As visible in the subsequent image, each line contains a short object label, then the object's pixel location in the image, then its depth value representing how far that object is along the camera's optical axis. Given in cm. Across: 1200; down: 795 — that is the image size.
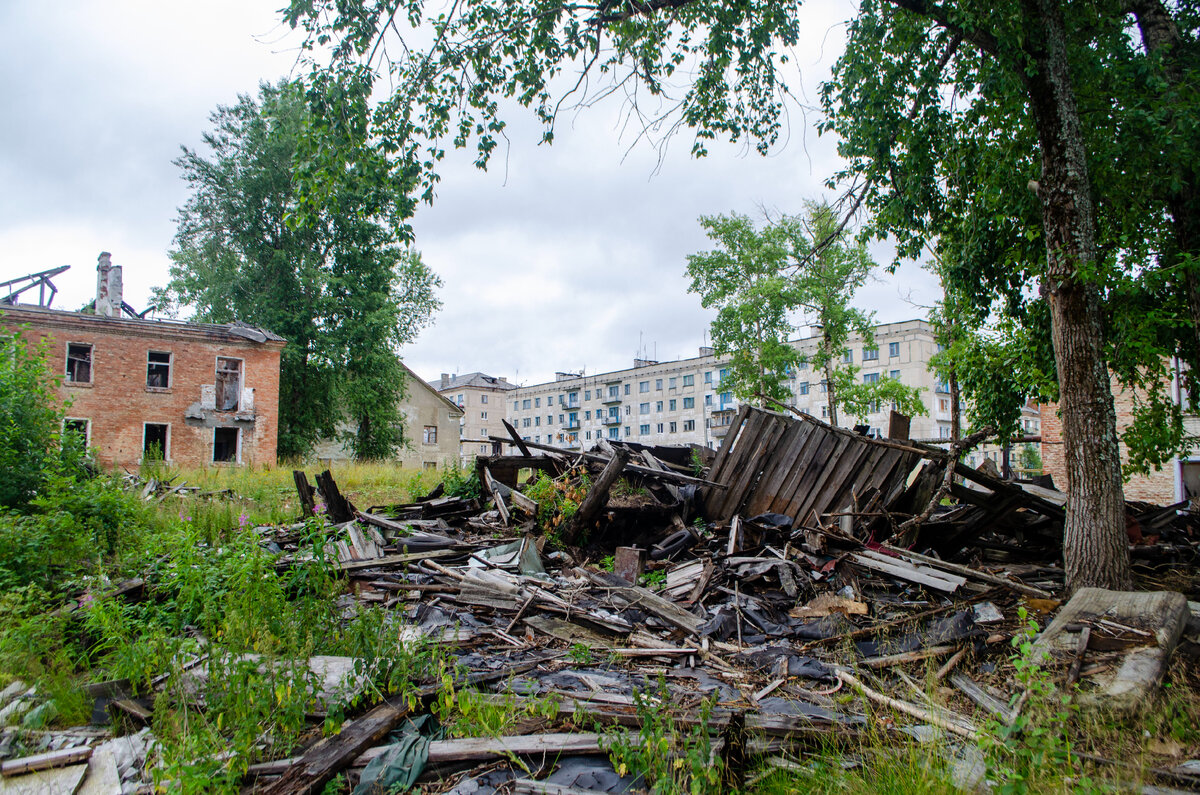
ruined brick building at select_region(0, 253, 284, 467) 2241
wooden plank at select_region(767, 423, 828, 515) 832
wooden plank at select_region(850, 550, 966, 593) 570
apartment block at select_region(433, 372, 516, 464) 8369
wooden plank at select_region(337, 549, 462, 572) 722
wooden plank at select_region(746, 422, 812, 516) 855
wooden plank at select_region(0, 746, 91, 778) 330
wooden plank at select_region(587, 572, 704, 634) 562
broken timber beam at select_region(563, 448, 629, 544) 837
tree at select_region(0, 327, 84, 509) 759
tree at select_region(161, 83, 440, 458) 2720
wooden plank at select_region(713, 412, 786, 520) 885
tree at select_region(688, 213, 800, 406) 2977
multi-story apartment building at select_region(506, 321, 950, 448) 5025
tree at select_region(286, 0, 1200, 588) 527
